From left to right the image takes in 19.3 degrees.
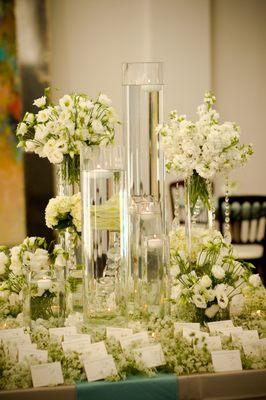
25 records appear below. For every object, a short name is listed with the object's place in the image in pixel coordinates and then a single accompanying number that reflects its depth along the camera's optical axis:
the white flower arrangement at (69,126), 2.91
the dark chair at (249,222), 5.23
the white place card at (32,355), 2.38
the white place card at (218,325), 2.60
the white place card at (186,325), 2.59
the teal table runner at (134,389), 2.31
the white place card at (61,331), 2.55
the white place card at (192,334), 2.50
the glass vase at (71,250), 2.88
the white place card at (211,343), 2.47
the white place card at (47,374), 2.32
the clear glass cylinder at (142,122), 2.87
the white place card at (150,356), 2.41
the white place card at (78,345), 2.44
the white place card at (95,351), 2.39
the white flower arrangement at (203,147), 2.83
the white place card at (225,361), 2.42
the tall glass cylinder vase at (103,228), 2.63
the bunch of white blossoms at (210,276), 2.69
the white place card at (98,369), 2.35
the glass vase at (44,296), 2.66
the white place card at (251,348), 2.47
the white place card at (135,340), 2.48
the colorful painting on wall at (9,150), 5.88
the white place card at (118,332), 2.55
